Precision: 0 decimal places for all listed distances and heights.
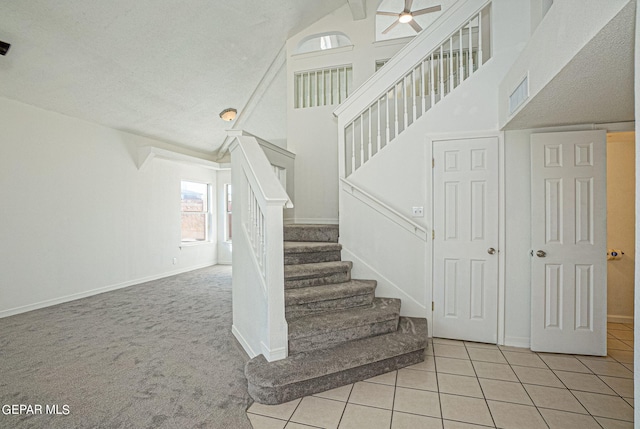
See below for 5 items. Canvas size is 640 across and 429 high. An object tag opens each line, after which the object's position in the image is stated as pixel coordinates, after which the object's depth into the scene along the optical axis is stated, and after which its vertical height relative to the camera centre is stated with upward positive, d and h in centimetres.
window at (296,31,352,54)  479 +328
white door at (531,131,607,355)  276 -28
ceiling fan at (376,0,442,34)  442 +297
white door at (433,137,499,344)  303 -28
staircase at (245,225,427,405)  209 -103
